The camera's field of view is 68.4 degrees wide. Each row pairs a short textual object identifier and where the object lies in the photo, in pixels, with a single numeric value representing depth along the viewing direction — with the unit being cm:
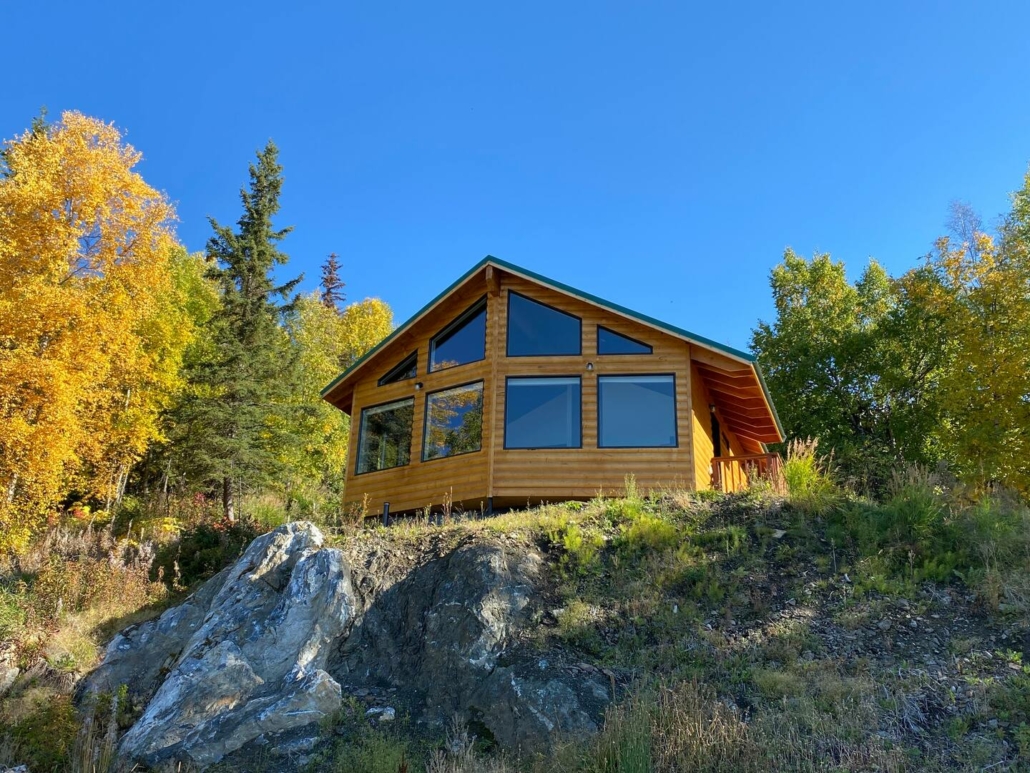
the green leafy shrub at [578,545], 1002
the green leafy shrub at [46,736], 816
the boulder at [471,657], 748
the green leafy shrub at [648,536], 1036
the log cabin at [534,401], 1362
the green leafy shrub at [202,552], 1319
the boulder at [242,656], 812
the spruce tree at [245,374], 1939
